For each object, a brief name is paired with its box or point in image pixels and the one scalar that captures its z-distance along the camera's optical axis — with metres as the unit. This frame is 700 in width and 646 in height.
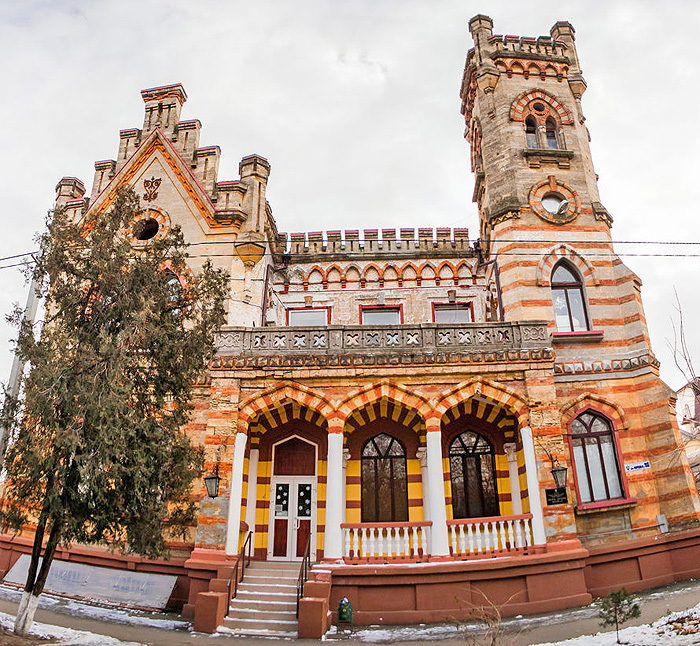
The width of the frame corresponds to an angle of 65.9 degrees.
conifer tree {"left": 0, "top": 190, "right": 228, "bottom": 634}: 9.75
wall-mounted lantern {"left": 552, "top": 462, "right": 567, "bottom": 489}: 13.56
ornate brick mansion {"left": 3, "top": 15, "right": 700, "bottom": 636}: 13.56
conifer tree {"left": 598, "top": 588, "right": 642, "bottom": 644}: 9.02
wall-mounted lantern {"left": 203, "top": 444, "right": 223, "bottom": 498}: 13.68
